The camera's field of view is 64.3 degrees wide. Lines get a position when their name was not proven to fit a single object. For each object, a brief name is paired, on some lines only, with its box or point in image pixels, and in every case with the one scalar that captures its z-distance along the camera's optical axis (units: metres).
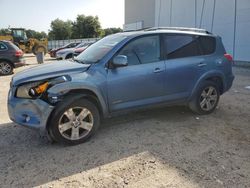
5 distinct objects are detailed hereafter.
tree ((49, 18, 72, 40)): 46.90
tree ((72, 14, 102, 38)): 43.06
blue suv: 2.90
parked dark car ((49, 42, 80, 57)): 16.48
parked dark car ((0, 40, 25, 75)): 9.02
